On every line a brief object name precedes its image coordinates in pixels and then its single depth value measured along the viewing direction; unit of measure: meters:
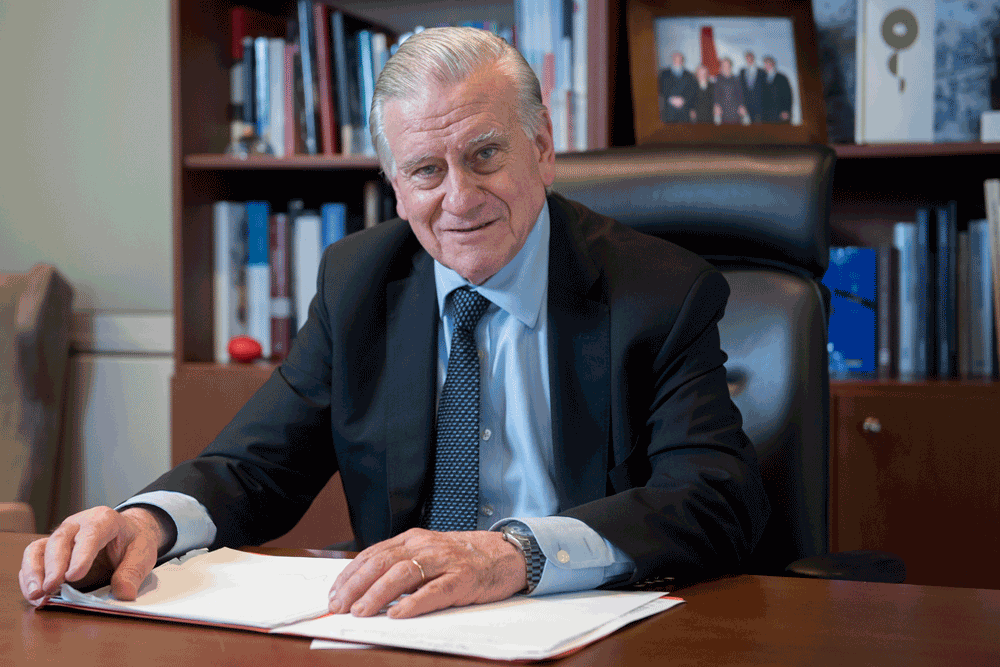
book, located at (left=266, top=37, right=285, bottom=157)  2.27
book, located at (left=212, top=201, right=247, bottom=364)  2.31
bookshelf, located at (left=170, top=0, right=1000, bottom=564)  2.04
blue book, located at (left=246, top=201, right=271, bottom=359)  2.31
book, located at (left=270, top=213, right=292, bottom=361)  2.29
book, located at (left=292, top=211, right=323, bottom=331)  2.28
